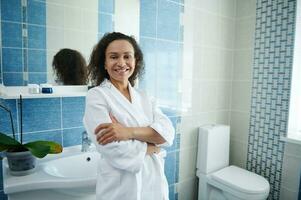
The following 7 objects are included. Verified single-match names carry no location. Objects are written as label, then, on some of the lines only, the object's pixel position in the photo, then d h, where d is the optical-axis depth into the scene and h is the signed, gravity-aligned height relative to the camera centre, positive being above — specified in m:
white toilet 1.92 -0.80
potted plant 1.13 -0.36
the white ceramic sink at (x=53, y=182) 1.09 -0.49
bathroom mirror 1.29 +0.28
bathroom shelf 1.24 -0.09
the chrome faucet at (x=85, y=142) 1.50 -0.40
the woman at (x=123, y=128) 1.02 -0.22
